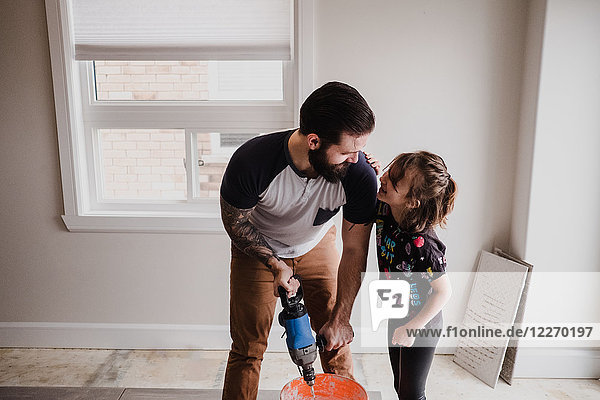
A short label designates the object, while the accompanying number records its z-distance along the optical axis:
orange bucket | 1.38
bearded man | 1.41
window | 2.24
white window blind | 2.23
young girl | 1.54
